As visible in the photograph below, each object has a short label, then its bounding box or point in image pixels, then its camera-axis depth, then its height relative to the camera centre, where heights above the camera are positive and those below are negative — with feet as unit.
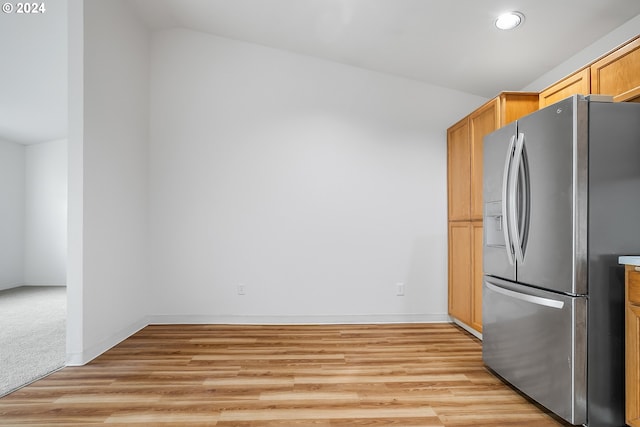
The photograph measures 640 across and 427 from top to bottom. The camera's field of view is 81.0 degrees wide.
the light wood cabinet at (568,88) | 7.79 +2.79
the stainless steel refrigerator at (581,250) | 6.11 -0.64
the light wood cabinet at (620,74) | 6.72 +2.63
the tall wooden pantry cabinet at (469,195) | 9.75 +0.51
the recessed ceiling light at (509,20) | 8.66 +4.52
